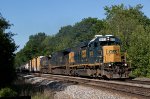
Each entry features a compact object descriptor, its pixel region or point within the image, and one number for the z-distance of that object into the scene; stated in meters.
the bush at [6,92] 18.39
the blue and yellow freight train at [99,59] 28.11
